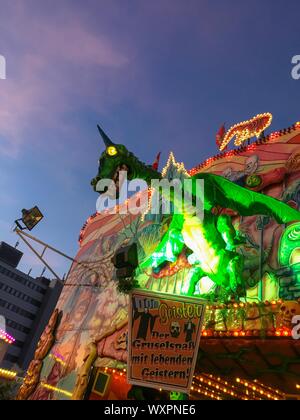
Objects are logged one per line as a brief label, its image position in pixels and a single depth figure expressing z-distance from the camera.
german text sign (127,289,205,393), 7.01
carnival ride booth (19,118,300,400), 7.60
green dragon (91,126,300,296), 9.19
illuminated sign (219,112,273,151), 13.20
